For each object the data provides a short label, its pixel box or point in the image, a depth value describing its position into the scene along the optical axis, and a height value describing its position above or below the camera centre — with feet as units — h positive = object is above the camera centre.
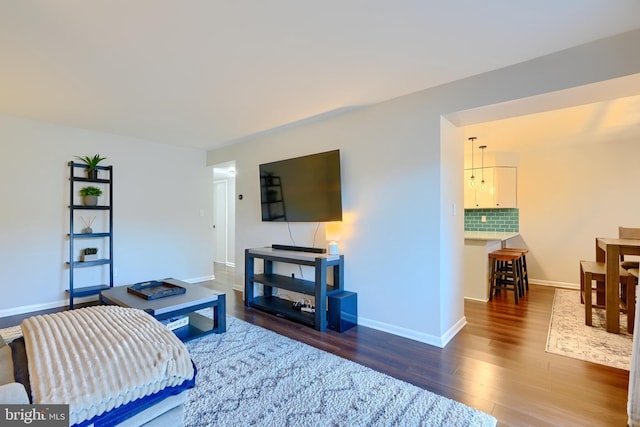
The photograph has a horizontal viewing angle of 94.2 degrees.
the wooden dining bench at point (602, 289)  9.34 -2.51
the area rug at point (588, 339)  7.82 -3.75
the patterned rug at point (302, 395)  5.39 -3.70
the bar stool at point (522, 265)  14.38 -2.52
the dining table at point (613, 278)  9.14 -1.98
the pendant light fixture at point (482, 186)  17.47 +1.69
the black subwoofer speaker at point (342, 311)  9.61 -3.18
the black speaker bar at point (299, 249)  11.29 -1.33
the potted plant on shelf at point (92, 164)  12.85 +2.24
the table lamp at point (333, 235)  10.57 -0.72
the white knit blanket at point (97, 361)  3.37 -1.89
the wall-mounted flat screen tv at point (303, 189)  10.66 +1.04
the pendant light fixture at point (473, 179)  17.67 +2.10
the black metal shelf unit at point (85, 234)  12.08 -0.71
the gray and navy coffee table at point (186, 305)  8.05 -2.52
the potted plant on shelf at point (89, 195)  12.68 +0.87
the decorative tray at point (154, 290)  8.76 -2.32
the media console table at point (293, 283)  9.70 -2.56
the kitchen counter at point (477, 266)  13.15 -2.32
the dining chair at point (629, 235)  11.38 -0.81
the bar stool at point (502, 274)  13.25 -2.76
